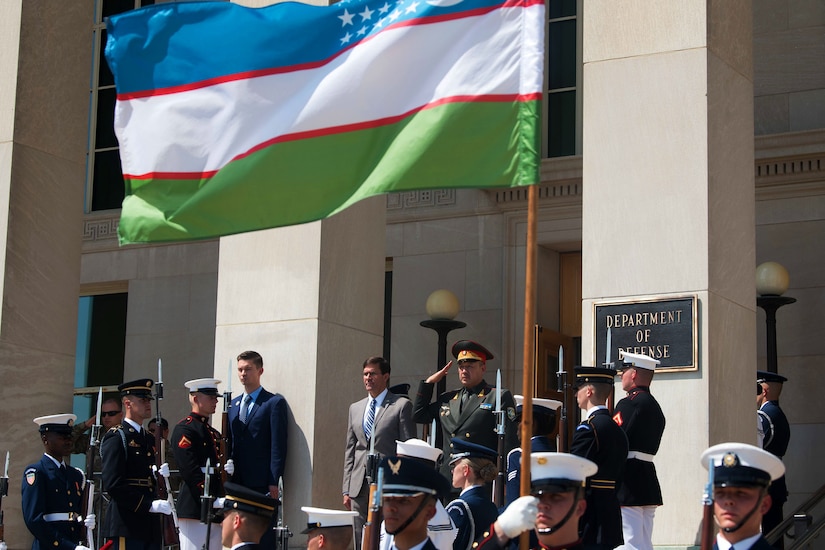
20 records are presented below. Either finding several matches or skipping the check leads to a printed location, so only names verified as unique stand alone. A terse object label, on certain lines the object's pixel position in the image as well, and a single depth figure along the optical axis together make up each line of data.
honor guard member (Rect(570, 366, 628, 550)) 9.92
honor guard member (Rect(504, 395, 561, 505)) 10.77
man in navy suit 12.12
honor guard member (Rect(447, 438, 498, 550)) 9.48
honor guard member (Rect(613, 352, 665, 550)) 10.27
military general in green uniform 11.72
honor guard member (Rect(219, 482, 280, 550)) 8.18
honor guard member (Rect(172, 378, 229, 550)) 12.09
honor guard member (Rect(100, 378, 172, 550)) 12.63
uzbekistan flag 8.10
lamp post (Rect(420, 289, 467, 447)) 16.59
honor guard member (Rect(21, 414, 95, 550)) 13.14
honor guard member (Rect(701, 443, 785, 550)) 6.73
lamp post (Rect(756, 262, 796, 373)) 14.80
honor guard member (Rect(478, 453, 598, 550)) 6.97
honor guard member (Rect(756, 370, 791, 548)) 13.15
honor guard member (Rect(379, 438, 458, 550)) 9.08
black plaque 10.73
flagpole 6.84
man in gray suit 11.75
